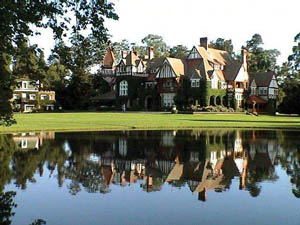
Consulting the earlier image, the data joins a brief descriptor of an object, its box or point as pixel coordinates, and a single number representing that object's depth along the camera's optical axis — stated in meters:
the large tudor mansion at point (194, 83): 69.44
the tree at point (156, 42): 109.31
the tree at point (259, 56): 95.31
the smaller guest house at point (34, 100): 81.95
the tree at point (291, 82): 67.38
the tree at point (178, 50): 110.50
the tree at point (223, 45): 115.88
